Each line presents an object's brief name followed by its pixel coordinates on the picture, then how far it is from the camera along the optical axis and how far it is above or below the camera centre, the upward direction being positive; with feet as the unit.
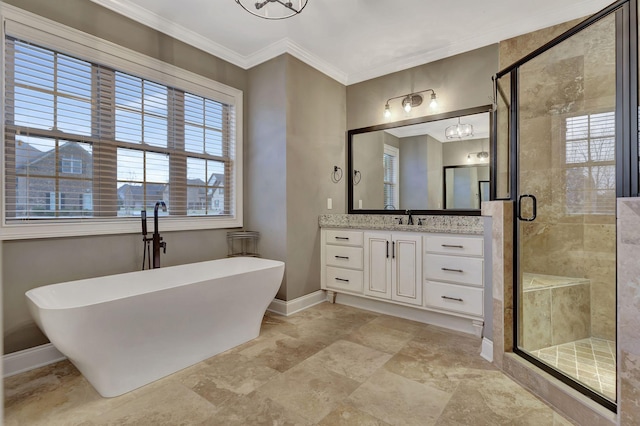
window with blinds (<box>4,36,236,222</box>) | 7.69 +1.82
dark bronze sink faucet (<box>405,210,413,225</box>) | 11.02 -0.32
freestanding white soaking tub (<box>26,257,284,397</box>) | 6.06 -2.18
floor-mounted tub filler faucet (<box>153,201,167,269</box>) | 9.20 -0.84
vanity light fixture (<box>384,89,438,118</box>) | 11.82 +3.81
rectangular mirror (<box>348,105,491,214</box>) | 10.72 +1.59
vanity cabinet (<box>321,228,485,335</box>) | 9.34 -1.90
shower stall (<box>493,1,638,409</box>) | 5.72 +0.63
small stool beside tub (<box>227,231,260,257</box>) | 11.61 -1.14
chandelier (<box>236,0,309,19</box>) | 8.89 +5.39
